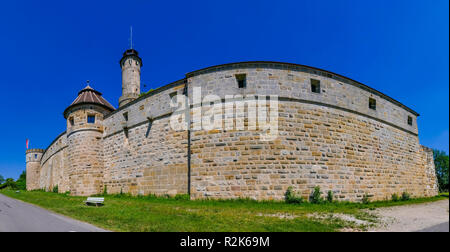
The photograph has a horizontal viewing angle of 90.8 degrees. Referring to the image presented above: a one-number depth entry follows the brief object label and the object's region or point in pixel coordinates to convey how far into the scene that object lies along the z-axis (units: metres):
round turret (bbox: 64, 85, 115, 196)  18.56
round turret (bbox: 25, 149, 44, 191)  43.56
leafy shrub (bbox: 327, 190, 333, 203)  11.87
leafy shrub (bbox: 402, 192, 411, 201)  15.82
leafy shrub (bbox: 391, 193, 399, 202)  15.04
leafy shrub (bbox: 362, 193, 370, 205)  13.07
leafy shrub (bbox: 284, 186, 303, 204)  11.12
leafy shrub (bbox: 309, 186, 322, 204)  11.42
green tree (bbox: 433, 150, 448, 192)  40.22
